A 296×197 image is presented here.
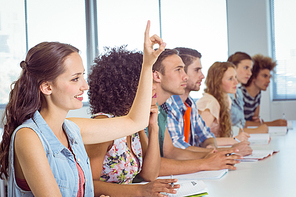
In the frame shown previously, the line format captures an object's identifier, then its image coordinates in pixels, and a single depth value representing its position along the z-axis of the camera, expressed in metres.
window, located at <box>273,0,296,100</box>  5.55
